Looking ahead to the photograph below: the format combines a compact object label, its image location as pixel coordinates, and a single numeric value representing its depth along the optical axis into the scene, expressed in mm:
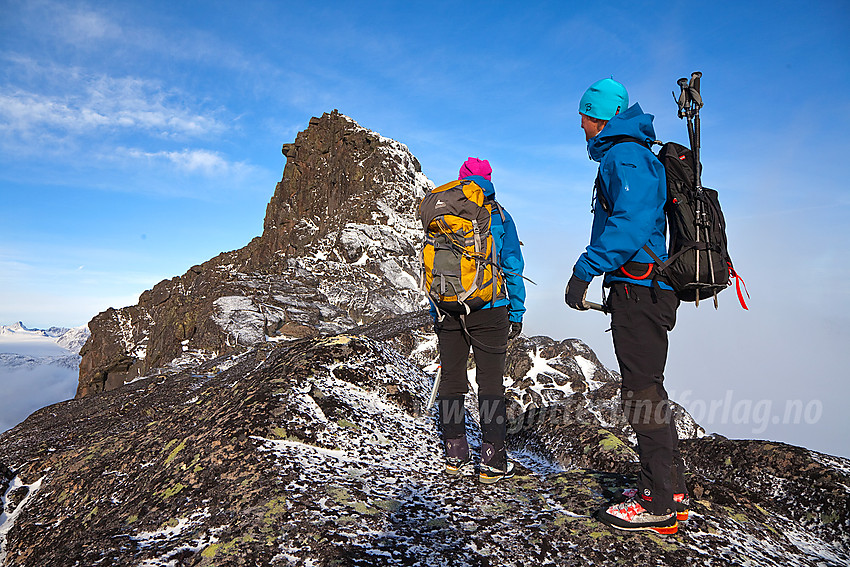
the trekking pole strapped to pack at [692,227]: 4488
